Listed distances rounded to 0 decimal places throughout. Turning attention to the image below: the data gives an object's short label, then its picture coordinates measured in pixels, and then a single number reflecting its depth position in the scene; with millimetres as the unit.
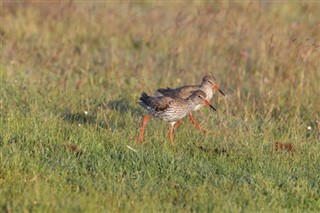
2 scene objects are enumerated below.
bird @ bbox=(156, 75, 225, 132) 20406
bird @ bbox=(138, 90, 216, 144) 18406
